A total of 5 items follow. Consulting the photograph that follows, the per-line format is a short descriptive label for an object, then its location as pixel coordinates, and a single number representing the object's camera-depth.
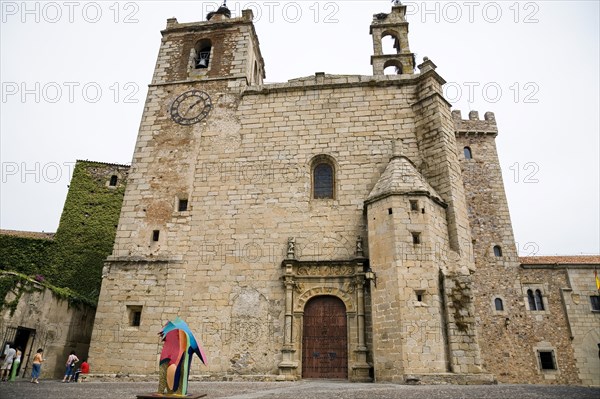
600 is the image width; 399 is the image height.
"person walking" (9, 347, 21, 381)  11.13
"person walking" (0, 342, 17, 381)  10.95
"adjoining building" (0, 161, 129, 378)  12.12
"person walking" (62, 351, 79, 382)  11.45
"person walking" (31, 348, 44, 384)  10.95
